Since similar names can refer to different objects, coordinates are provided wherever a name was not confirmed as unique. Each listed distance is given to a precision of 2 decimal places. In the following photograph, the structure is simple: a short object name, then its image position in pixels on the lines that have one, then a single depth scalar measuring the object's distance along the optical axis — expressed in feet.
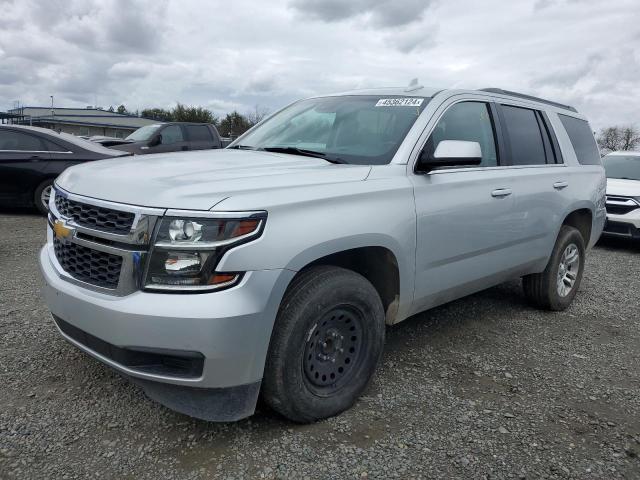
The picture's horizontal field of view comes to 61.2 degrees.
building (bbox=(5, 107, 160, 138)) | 186.70
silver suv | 7.54
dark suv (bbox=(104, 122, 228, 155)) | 37.68
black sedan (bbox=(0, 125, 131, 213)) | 27.55
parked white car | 27.68
